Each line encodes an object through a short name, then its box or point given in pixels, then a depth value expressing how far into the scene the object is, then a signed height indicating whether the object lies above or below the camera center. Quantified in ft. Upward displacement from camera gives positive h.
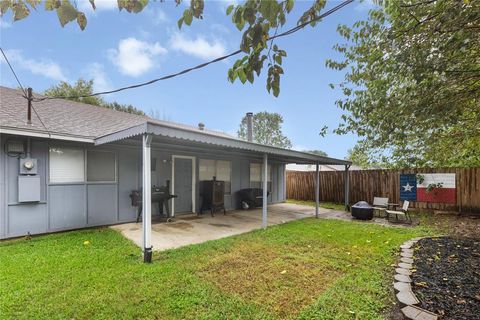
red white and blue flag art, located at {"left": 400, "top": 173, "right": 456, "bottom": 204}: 31.65 -3.89
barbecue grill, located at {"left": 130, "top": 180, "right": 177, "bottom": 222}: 22.76 -3.62
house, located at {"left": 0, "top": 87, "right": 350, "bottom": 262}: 17.17 -0.55
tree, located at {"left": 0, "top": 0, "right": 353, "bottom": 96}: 4.54 +2.64
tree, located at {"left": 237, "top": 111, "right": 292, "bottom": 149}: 128.77 +14.92
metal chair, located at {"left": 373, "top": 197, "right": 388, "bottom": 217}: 30.71 -5.43
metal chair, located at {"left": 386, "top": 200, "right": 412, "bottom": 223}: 26.76 -5.58
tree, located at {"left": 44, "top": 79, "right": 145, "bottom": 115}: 59.93 +16.44
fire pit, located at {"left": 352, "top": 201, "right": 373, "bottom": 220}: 28.14 -5.88
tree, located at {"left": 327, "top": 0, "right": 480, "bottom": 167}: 9.41 +3.74
